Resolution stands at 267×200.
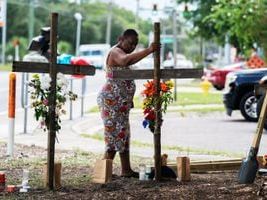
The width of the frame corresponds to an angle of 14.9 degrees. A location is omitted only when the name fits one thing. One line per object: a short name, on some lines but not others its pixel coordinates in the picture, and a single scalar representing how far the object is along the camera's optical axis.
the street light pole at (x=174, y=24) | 37.87
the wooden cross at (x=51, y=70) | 10.02
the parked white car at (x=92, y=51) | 98.23
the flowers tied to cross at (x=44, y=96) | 10.15
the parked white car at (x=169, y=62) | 45.13
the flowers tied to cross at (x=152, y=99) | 10.57
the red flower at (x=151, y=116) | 10.69
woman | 11.24
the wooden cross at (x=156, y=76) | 10.40
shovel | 9.92
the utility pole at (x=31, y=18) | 104.37
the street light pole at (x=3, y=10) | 20.13
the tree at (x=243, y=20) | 30.36
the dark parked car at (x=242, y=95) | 23.36
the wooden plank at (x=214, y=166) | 11.81
